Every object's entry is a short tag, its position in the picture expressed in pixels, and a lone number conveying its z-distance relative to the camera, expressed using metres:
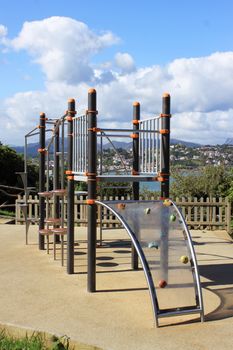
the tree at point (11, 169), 27.75
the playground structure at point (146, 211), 5.46
